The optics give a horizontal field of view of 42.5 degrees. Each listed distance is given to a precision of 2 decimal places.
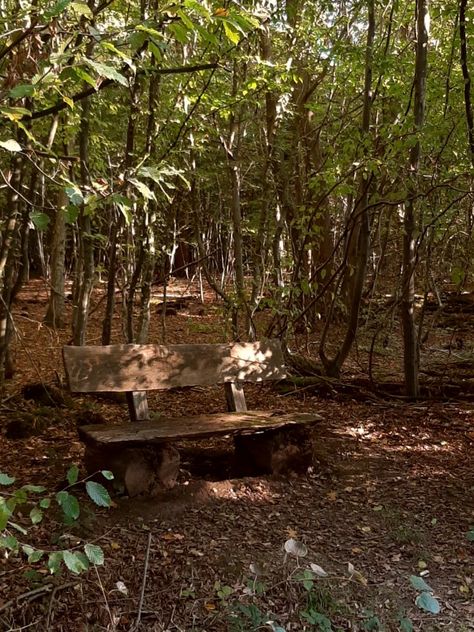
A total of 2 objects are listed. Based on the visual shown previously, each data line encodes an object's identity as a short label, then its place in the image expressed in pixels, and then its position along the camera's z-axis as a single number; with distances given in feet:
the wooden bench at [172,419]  13.56
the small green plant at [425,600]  9.76
